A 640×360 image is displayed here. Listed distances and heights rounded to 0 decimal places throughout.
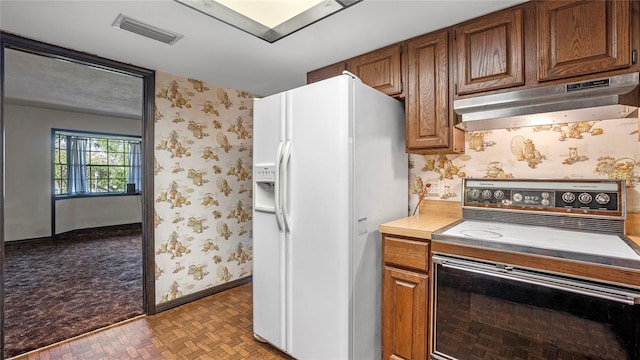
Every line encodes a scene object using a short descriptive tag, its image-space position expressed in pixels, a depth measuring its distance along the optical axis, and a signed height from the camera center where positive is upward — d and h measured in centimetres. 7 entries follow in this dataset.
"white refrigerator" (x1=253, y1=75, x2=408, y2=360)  167 -19
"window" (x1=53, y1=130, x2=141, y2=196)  555 +38
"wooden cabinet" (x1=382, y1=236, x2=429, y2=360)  163 -68
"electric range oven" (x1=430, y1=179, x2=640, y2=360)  115 -43
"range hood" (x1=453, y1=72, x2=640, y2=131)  135 +38
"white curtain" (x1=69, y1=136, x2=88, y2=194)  568 +33
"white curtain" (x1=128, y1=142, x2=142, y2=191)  654 +43
